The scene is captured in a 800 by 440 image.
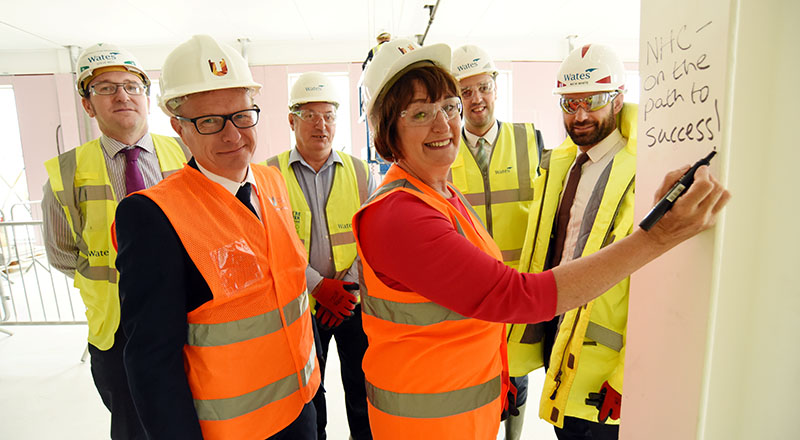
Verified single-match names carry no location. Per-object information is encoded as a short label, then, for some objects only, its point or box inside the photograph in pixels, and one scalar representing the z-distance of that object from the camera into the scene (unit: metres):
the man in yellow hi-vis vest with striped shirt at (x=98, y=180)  1.97
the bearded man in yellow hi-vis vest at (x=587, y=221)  1.45
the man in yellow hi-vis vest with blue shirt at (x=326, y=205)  2.35
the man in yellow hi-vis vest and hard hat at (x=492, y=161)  2.15
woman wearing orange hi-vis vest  0.90
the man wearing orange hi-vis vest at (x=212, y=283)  1.04
